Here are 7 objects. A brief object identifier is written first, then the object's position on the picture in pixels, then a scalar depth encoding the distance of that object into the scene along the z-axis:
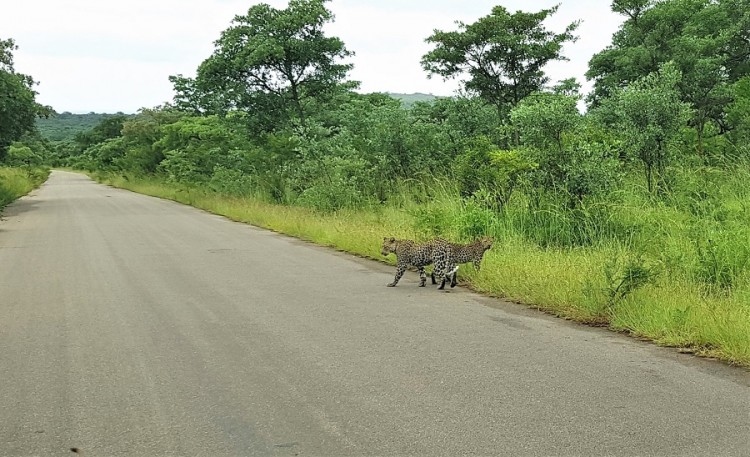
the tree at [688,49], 22.36
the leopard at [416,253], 9.13
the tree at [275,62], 25.52
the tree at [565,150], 11.48
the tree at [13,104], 27.31
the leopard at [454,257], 9.07
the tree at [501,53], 23.23
